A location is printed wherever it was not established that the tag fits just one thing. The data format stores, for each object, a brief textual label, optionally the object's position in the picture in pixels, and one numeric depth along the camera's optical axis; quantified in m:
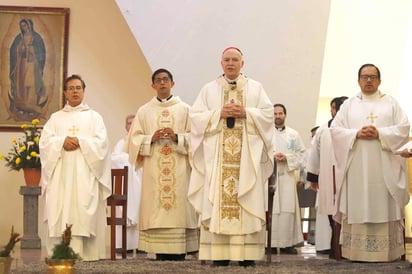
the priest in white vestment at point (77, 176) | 9.43
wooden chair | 9.87
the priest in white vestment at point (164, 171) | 9.58
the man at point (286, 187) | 11.68
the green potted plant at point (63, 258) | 5.71
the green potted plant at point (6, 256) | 5.44
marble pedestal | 13.08
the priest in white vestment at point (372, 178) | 9.23
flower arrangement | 13.12
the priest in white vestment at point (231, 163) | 8.45
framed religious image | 14.15
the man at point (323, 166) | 10.66
